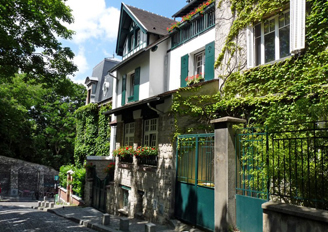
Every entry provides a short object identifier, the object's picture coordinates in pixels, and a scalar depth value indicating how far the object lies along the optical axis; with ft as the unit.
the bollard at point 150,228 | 25.65
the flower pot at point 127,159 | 41.03
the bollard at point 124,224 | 29.50
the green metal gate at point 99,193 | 47.36
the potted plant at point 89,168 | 53.48
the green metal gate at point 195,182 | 25.14
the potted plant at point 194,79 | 39.37
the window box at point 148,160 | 34.45
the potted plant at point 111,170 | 47.81
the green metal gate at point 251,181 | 19.86
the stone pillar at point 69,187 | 63.62
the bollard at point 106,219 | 33.12
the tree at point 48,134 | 102.73
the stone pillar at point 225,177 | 21.97
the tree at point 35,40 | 34.63
